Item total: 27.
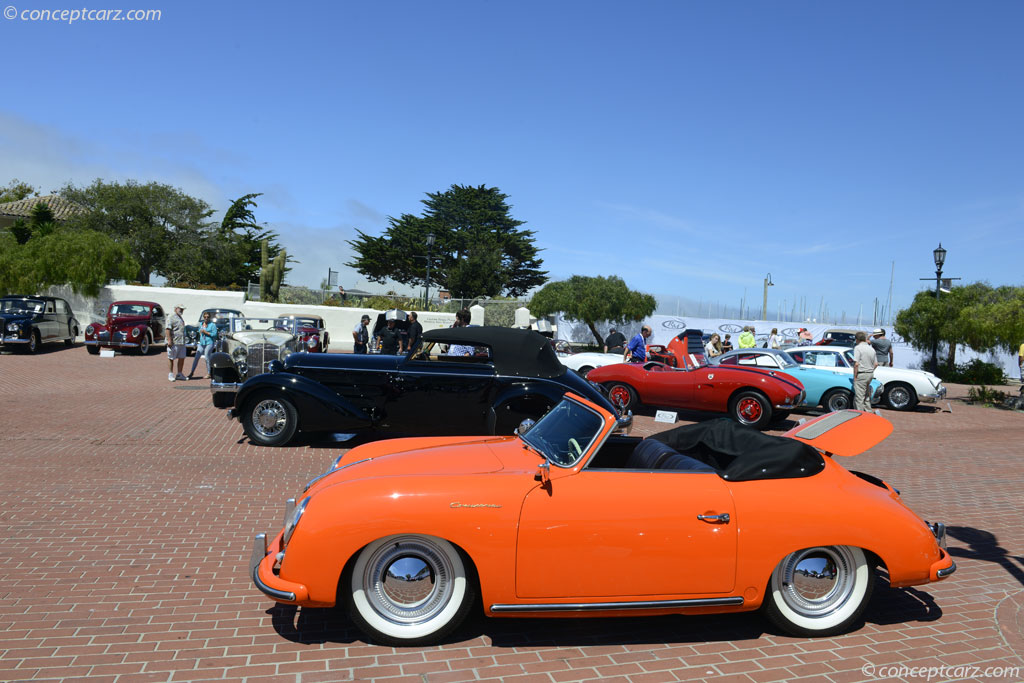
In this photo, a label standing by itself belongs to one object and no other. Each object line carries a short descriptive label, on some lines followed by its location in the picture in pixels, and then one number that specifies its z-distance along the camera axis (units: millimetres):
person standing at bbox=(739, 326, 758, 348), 19602
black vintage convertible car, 8359
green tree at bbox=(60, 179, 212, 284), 44781
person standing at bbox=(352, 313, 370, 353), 18984
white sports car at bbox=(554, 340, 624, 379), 15234
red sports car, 11547
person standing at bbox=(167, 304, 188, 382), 14617
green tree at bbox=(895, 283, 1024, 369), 16219
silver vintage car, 10258
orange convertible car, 3443
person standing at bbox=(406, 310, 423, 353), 15141
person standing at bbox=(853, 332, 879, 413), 12555
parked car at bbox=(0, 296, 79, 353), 19797
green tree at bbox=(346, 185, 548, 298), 56812
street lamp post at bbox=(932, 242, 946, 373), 19919
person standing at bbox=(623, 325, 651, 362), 15273
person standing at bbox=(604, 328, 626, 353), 18688
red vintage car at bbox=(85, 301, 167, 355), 20953
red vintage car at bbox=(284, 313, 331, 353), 17281
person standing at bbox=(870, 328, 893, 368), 15930
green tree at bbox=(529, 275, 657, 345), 30906
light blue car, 13859
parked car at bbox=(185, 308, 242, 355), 20719
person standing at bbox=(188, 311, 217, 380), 15516
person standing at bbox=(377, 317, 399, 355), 14828
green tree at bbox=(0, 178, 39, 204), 51375
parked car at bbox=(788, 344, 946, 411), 14750
